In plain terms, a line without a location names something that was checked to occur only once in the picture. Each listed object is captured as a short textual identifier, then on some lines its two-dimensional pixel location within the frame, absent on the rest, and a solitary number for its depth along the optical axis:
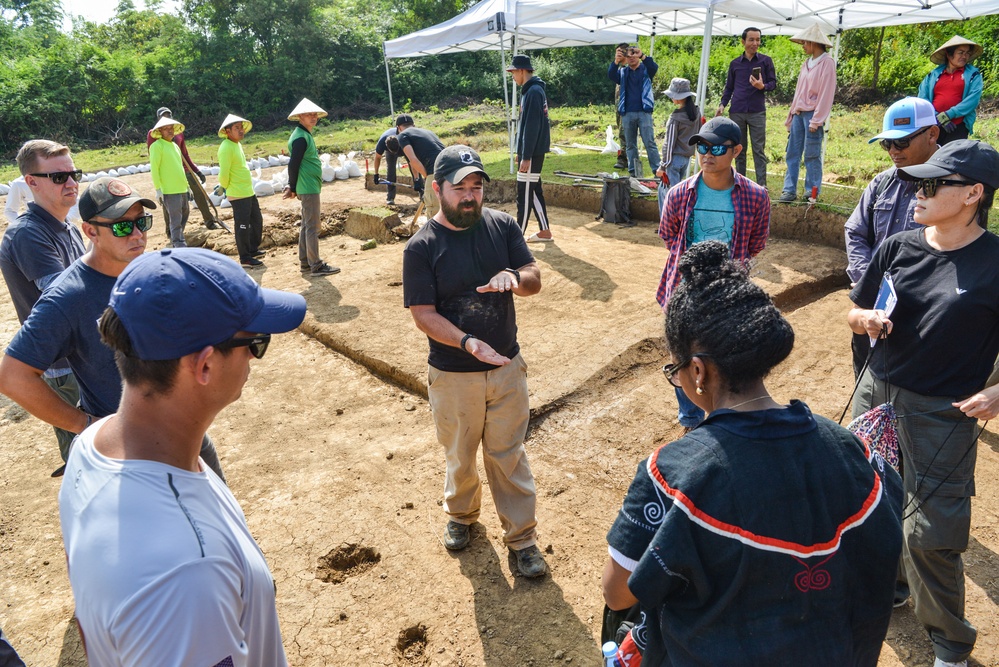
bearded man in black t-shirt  3.18
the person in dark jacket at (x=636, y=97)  10.45
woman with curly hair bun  1.40
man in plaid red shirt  3.72
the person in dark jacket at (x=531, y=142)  8.15
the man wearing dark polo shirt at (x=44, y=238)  3.38
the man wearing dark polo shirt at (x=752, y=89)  8.53
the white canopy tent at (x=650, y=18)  8.63
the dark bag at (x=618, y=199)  9.48
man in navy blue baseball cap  1.15
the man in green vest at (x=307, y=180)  8.00
